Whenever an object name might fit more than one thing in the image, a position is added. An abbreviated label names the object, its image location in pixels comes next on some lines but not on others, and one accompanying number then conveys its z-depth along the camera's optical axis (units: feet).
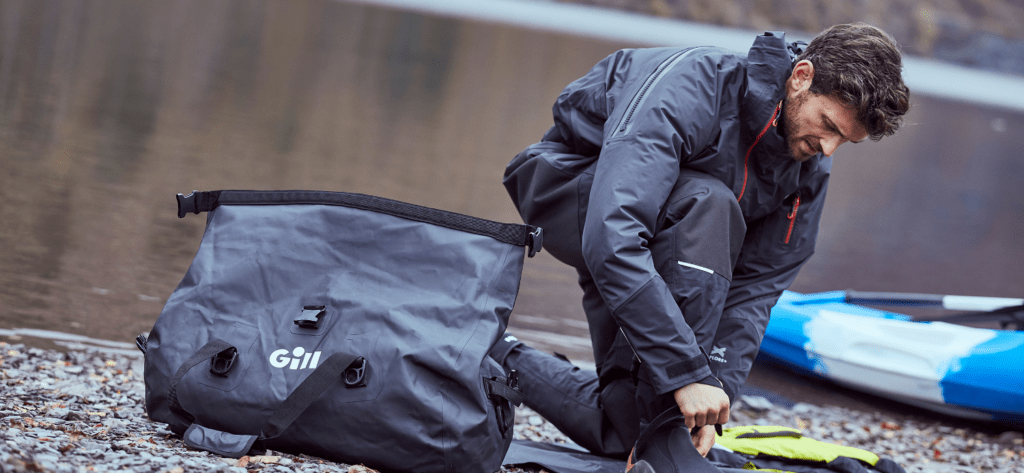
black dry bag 16.83
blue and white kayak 35.86
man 18.20
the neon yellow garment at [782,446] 23.85
